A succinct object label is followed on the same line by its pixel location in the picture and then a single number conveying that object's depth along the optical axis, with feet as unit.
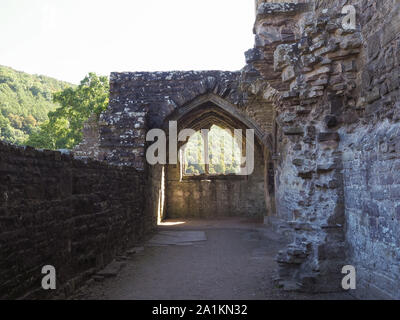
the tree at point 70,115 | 77.25
